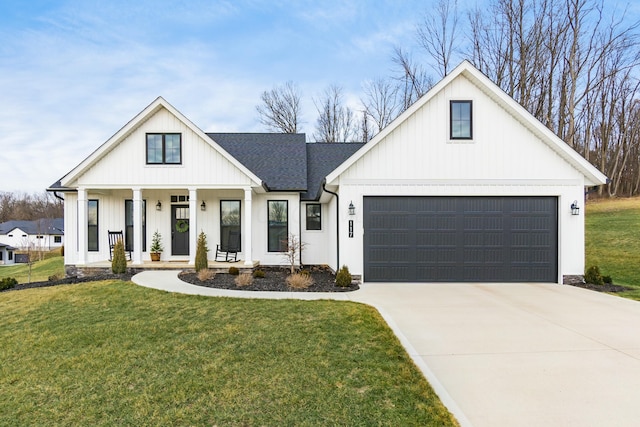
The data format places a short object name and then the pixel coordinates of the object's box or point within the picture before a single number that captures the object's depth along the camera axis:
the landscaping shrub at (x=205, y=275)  9.50
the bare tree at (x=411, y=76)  23.95
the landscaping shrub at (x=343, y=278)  9.09
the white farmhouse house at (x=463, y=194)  9.68
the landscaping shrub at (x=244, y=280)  8.89
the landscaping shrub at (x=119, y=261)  10.70
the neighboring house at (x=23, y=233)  54.41
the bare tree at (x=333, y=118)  28.78
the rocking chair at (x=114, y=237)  12.95
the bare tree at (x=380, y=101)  25.88
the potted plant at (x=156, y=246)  12.39
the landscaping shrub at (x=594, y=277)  9.41
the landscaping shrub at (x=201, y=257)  10.83
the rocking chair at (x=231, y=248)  12.93
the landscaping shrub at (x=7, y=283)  10.27
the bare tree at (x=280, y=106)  29.83
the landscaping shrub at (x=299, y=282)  8.80
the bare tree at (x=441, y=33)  22.20
